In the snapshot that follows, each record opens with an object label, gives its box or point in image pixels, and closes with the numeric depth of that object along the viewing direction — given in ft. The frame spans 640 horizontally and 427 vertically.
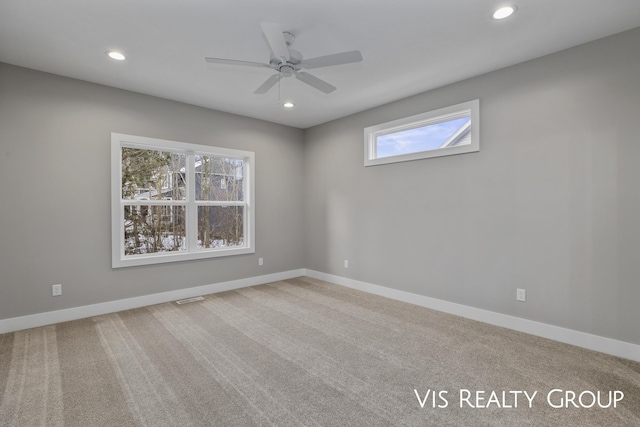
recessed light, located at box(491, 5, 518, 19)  7.41
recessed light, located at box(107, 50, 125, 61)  9.46
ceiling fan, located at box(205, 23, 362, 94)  7.04
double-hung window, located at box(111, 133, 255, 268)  12.76
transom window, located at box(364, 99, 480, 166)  11.63
